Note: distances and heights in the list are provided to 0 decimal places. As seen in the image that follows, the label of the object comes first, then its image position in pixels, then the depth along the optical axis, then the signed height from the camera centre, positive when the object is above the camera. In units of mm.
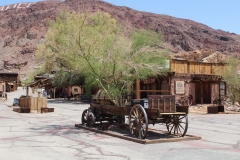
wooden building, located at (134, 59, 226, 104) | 25391 +827
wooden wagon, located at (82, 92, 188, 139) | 9635 -640
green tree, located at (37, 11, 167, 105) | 11688 +1280
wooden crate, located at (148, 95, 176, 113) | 10070 -350
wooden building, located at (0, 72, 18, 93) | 67125 +2553
